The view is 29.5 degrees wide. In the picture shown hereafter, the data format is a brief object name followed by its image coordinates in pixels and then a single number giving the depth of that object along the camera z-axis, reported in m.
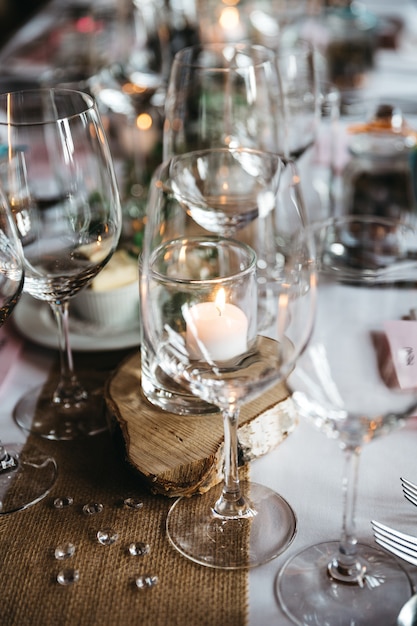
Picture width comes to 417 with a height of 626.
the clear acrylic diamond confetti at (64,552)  0.65
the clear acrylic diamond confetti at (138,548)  0.65
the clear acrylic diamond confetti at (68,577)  0.62
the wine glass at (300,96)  1.14
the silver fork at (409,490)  0.69
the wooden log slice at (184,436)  0.70
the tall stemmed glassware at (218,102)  0.97
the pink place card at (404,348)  0.58
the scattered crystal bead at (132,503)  0.70
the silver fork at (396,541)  0.64
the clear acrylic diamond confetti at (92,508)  0.70
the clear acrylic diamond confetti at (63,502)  0.71
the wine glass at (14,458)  0.68
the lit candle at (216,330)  0.65
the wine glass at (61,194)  0.74
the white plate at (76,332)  0.93
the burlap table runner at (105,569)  0.60
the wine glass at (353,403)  0.58
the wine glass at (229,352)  0.60
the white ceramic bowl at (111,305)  0.96
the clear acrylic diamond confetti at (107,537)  0.67
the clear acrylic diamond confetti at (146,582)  0.62
